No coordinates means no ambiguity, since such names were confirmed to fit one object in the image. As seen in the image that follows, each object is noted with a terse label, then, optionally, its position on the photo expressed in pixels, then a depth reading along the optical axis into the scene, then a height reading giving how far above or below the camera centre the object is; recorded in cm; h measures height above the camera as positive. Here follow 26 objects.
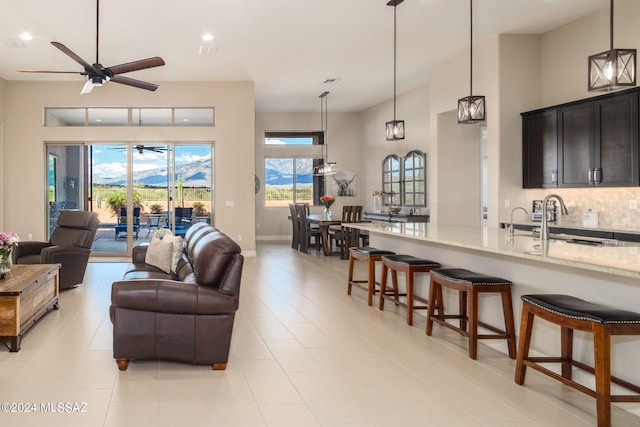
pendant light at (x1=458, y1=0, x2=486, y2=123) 496 +99
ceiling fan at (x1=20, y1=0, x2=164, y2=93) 537 +152
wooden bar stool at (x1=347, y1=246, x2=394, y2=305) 560 -54
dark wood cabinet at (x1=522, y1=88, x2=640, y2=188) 546 +79
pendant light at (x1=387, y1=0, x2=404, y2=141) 583 +95
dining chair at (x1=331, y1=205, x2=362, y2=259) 979 -45
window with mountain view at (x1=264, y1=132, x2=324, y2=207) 1384 +119
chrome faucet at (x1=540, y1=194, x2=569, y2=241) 356 -11
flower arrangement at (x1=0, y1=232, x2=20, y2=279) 445 -35
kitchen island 274 -42
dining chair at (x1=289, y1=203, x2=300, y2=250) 1147 -39
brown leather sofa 344 -73
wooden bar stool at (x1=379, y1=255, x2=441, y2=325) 468 -60
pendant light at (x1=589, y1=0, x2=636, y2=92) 346 +96
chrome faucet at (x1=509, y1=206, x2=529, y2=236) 691 -1
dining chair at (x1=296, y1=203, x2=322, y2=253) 1082 -43
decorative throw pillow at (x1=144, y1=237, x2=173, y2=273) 501 -44
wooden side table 385 -74
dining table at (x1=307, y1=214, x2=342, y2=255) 1020 -37
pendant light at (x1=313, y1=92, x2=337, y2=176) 1376 +214
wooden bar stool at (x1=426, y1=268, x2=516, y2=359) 363 -64
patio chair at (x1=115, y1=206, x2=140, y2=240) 991 -22
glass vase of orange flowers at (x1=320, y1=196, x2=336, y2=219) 1082 +19
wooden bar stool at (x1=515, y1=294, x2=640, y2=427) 246 -64
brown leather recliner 638 -48
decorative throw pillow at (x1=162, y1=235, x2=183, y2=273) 503 -40
